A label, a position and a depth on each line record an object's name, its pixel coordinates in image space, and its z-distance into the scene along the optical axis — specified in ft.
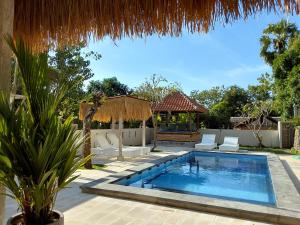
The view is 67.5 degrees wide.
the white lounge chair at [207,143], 42.28
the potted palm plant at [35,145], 5.70
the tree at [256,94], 92.09
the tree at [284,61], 45.80
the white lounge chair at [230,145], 40.20
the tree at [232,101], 83.08
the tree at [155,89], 51.40
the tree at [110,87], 81.13
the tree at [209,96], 105.72
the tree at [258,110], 49.05
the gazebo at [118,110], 29.96
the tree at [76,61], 51.52
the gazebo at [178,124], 51.89
